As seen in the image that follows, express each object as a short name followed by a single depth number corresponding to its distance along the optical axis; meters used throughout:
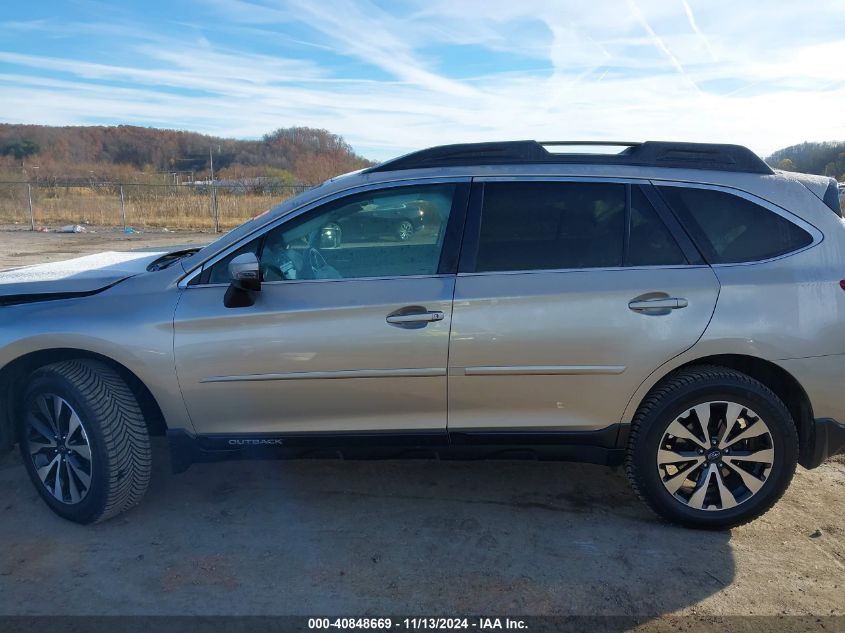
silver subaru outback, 3.21
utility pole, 22.42
